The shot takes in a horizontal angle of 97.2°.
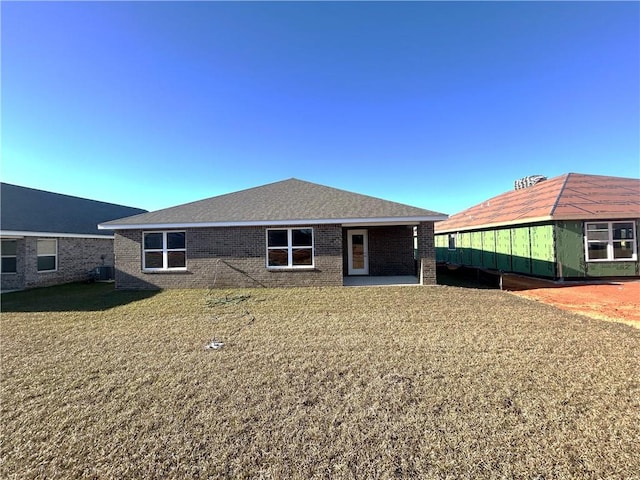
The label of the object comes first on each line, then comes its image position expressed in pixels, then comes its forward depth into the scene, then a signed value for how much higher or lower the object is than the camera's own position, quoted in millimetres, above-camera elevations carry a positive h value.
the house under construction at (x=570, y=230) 12867 +595
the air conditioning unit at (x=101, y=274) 15508 -1341
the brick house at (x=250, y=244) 11398 +116
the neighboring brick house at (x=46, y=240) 13133 +537
